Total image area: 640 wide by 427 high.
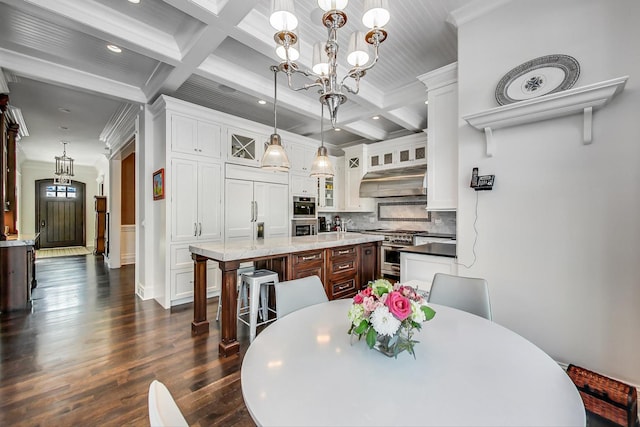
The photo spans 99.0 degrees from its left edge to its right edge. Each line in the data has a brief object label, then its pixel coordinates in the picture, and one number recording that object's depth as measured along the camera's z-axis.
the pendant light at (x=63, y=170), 7.62
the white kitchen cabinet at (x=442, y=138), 2.75
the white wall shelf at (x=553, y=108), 1.72
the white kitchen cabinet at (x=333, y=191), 6.11
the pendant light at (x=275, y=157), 2.68
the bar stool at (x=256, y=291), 2.56
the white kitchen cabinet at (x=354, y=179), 6.00
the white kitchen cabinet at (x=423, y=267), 2.61
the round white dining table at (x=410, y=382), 0.75
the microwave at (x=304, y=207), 5.26
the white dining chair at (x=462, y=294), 1.71
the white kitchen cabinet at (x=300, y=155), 5.18
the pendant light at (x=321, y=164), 3.08
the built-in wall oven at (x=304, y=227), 5.24
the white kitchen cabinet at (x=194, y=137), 3.63
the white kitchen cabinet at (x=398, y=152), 5.12
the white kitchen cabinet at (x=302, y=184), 5.19
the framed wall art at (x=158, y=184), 3.62
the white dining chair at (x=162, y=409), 0.63
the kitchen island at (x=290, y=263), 2.40
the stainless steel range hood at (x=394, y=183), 5.06
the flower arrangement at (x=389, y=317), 1.01
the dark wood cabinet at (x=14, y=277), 3.44
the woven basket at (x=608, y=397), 1.38
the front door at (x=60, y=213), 8.97
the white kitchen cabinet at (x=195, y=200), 3.65
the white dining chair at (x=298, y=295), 1.72
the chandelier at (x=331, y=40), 1.49
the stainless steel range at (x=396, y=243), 4.91
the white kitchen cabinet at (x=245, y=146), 4.23
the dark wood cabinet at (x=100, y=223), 7.75
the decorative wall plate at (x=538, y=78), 1.96
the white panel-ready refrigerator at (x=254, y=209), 4.27
